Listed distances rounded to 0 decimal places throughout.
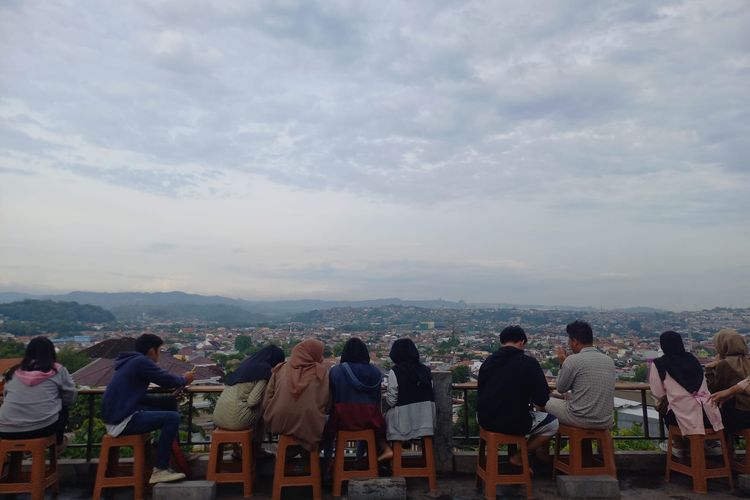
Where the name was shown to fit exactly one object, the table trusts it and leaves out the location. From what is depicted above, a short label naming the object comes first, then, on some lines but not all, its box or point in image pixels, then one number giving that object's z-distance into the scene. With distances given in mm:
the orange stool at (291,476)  4496
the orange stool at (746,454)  4895
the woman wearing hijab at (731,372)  4914
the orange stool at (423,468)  4758
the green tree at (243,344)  48375
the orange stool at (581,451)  4762
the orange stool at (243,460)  4621
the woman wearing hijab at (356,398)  4695
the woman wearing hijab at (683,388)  4777
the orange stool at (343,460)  4664
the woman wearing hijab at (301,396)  4527
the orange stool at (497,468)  4477
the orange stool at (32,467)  4285
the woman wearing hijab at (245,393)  4672
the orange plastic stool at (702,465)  4715
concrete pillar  5383
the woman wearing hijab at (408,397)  4785
